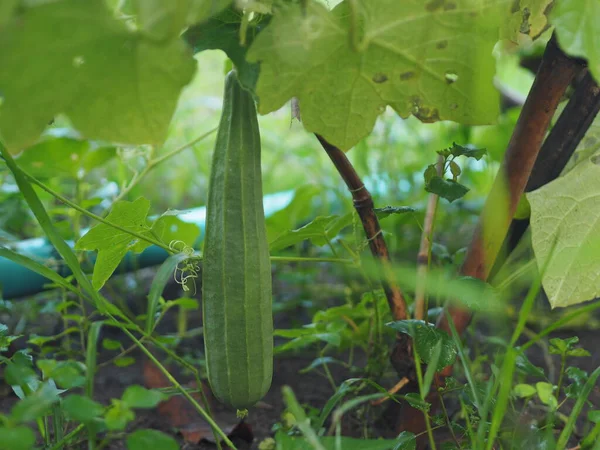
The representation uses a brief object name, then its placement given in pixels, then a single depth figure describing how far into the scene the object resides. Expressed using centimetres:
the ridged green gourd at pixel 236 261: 83
